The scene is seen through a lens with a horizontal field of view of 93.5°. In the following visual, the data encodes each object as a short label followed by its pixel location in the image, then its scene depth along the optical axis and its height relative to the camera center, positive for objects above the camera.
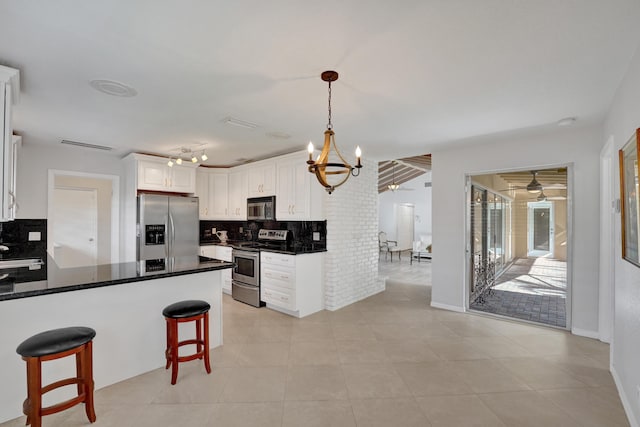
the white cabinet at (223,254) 5.28 -0.71
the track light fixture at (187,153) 4.47 +0.97
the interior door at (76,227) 5.54 -0.23
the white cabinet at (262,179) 4.82 +0.61
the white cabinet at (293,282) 4.11 -0.95
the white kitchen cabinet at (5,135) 1.94 +0.52
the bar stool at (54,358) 1.75 -0.89
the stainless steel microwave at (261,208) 4.80 +0.11
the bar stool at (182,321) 2.43 -0.93
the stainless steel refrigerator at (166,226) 4.62 -0.19
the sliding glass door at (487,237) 4.46 -0.33
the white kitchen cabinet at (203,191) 5.80 +0.46
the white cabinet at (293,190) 4.32 +0.38
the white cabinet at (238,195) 5.41 +0.38
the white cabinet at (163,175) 4.71 +0.66
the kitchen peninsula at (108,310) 2.04 -0.76
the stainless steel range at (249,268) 4.57 -0.82
